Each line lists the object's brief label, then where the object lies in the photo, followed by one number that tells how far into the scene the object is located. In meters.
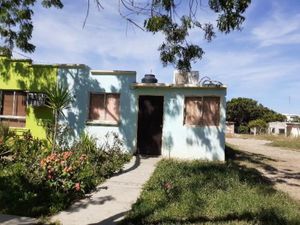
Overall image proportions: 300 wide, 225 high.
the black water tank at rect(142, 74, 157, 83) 9.24
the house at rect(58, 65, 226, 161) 8.60
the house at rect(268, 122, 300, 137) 38.80
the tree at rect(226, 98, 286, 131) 45.20
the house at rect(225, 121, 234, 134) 35.89
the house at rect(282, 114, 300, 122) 54.26
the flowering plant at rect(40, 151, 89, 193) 5.08
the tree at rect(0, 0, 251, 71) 4.90
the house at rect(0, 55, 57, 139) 9.25
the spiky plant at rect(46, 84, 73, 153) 8.16
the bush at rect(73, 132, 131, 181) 6.57
